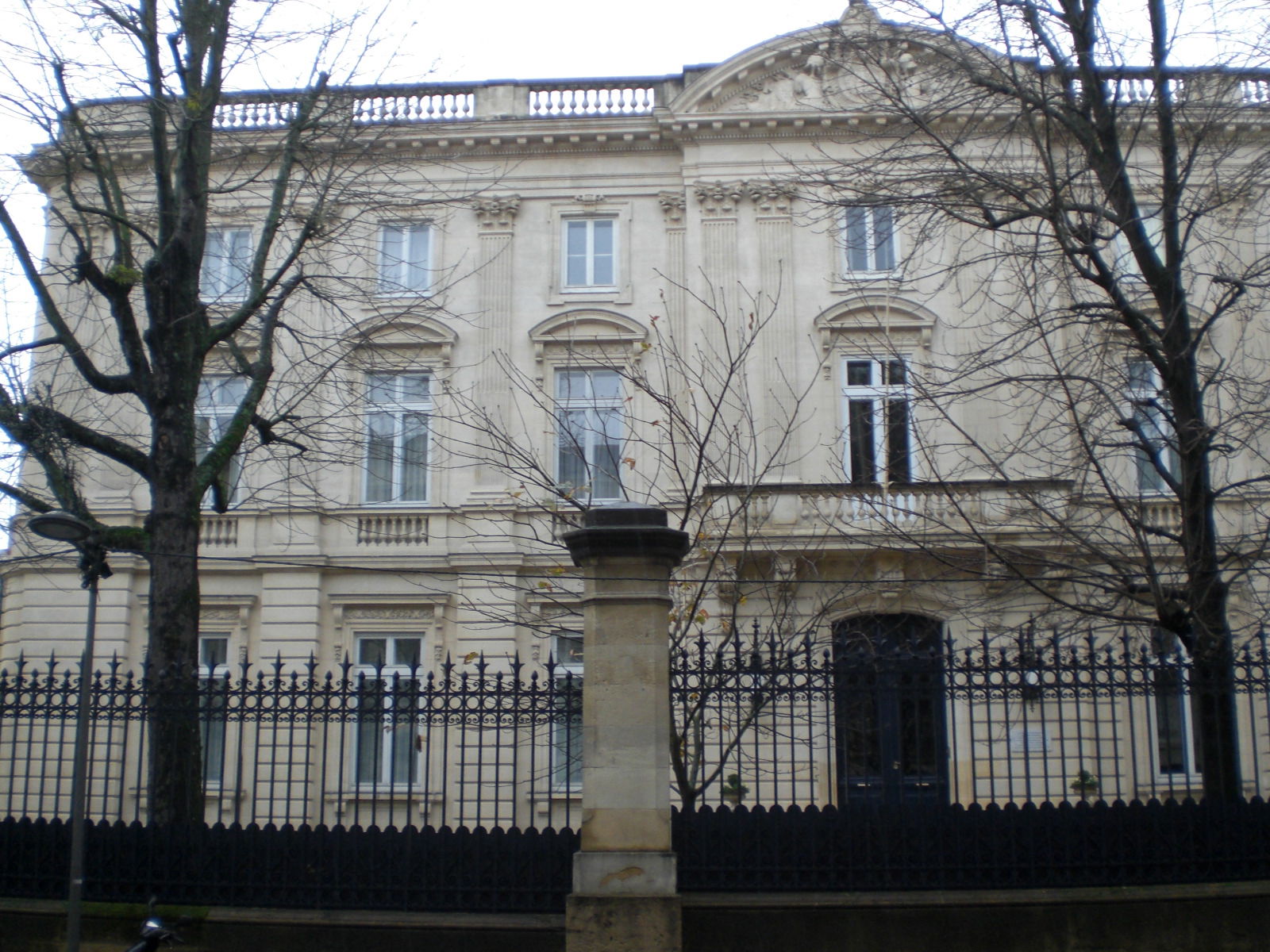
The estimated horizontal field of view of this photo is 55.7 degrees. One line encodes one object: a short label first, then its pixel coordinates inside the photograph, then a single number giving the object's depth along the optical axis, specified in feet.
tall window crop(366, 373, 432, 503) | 71.31
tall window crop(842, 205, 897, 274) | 70.64
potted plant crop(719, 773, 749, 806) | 32.40
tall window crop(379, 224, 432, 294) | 75.00
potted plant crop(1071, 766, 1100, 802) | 32.55
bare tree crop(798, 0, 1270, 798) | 34.42
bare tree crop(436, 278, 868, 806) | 62.49
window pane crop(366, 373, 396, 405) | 68.49
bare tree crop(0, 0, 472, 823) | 38.70
